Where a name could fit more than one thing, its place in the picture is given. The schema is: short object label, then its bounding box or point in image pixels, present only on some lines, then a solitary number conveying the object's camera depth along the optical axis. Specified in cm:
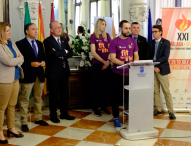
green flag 413
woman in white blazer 275
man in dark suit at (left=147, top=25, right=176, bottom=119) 394
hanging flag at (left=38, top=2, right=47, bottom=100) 432
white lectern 303
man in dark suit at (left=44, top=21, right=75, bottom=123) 362
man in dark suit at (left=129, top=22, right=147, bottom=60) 417
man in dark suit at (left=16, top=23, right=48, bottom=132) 333
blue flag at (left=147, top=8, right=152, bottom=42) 466
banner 419
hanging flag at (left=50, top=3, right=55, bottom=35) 456
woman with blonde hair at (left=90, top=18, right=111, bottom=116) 396
